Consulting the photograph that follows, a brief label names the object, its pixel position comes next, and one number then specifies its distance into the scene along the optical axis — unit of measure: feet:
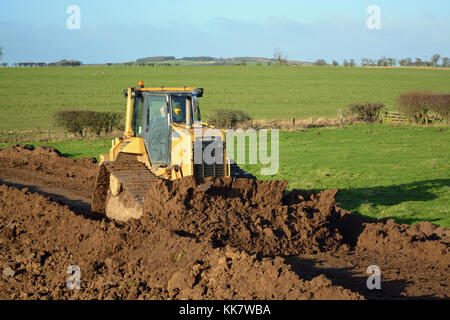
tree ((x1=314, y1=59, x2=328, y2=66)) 389.13
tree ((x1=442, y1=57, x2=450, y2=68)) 375.66
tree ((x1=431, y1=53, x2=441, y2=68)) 363.97
